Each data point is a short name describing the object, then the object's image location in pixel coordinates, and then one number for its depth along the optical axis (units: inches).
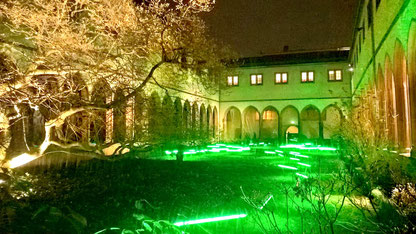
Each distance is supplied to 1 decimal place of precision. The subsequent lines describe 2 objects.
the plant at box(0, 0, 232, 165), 348.2
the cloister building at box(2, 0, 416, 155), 491.8
